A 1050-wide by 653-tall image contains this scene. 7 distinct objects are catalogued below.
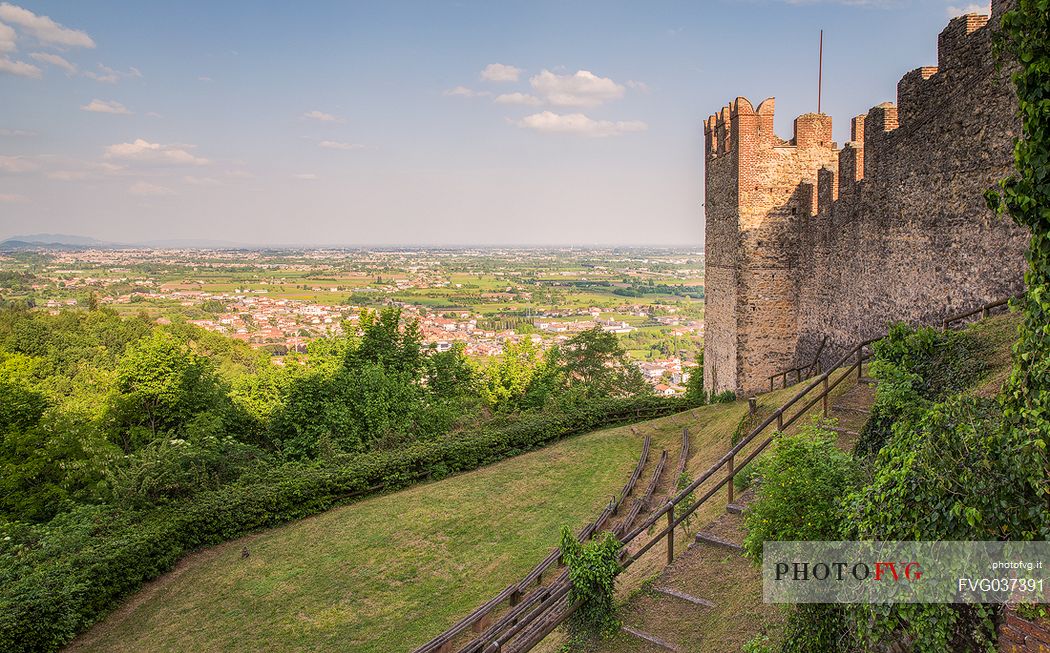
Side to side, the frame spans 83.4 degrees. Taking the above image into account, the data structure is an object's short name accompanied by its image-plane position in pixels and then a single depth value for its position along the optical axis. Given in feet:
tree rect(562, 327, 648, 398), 96.12
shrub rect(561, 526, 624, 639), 20.51
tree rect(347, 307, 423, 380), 85.04
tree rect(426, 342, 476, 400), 88.94
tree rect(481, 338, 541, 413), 90.99
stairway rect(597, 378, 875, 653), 18.58
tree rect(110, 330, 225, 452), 70.85
